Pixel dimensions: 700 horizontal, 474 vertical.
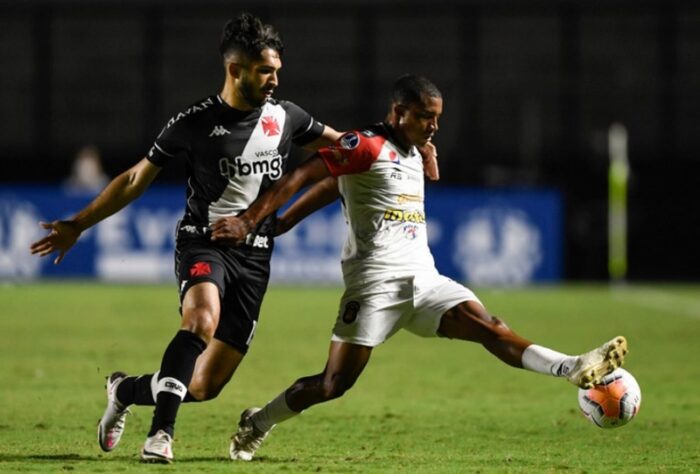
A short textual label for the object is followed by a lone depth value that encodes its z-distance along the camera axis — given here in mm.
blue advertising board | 48250
